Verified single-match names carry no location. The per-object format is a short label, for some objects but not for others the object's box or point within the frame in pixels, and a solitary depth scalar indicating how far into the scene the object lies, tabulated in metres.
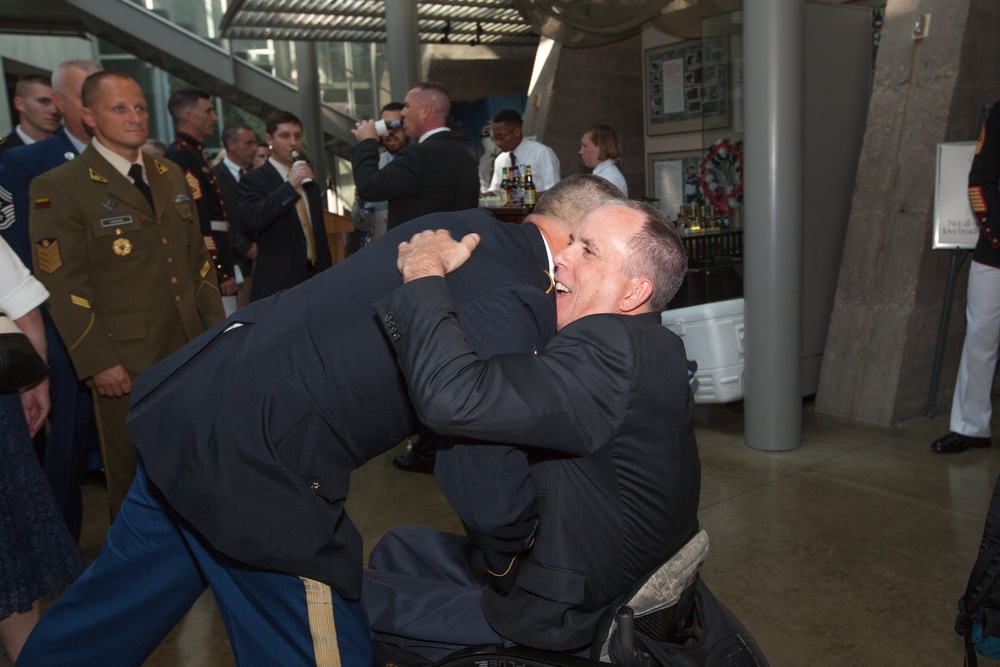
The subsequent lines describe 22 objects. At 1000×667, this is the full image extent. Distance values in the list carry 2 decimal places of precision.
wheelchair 1.59
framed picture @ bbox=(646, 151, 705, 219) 8.81
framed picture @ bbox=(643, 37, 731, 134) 8.73
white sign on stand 4.53
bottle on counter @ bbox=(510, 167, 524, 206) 5.17
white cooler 4.77
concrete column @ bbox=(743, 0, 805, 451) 4.33
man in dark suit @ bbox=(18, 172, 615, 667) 1.72
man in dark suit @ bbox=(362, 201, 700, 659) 1.57
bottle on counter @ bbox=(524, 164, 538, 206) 5.05
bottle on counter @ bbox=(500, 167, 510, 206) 5.25
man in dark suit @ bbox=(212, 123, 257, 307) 5.79
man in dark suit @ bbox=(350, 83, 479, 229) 4.34
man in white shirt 6.32
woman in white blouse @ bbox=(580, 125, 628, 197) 5.63
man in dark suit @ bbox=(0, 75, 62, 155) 4.68
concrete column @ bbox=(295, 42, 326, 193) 13.84
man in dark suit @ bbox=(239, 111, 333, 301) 4.64
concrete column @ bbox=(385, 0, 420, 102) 7.54
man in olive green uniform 3.02
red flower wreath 5.83
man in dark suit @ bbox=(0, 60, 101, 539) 3.35
